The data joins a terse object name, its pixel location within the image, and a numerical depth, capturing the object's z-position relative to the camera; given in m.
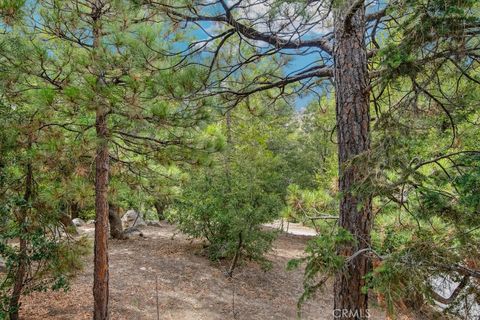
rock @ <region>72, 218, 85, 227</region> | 9.54
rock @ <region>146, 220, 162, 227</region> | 10.37
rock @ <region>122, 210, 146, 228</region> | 9.88
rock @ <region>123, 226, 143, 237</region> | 8.18
